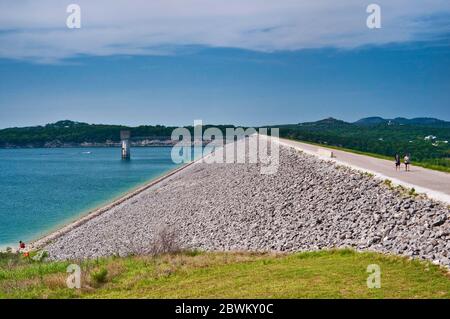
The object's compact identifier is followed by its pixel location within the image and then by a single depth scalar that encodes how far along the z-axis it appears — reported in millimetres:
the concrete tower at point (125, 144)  134250
